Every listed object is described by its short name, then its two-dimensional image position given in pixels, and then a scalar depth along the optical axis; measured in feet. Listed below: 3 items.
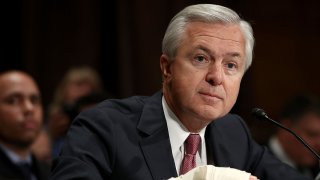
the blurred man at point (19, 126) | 22.80
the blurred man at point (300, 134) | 28.10
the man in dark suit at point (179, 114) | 12.44
